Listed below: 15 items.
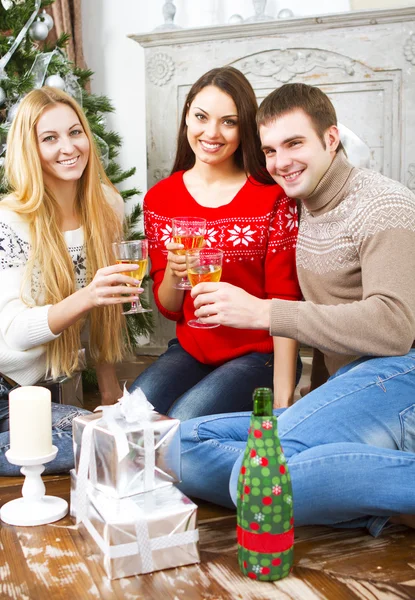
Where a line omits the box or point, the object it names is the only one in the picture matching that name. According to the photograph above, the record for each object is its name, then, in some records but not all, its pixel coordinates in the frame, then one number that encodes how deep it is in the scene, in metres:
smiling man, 1.56
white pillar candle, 1.58
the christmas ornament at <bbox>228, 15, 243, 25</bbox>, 4.20
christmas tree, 2.91
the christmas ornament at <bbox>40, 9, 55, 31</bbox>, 3.05
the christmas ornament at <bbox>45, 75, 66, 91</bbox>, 2.90
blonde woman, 2.13
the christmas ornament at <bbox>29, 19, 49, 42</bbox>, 3.01
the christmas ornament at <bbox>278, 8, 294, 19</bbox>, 4.07
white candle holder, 1.64
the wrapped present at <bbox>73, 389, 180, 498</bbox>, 1.44
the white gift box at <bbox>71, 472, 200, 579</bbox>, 1.39
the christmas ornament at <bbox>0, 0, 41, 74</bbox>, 2.92
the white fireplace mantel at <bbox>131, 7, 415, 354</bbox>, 3.76
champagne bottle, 1.33
